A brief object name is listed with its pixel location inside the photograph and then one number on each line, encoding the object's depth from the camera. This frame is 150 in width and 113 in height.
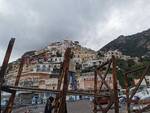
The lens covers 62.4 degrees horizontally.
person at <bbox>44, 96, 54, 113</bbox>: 4.64
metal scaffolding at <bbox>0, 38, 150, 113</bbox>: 3.90
